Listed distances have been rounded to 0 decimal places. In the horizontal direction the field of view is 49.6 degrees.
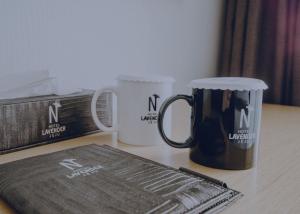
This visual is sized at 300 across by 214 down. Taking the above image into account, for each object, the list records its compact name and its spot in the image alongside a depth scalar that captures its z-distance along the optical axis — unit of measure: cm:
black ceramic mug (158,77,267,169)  45
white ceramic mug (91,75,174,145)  57
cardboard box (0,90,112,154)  51
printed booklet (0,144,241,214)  32
